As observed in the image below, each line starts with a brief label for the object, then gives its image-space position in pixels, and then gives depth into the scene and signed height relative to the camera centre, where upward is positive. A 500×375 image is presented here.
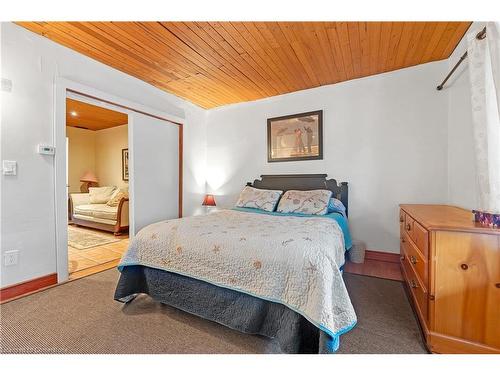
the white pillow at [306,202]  2.56 -0.21
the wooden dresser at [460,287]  1.18 -0.57
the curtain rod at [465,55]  1.47 +1.06
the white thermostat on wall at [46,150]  2.02 +0.34
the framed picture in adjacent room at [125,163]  5.34 +0.54
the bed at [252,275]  1.17 -0.57
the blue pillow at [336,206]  2.67 -0.27
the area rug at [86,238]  3.47 -0.93
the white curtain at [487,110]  1.33 +0.49
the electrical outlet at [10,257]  1.84 -0.61
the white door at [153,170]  2.96 +0.22
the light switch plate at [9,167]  1.82 +0.15
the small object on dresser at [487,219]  1.22 -0.20
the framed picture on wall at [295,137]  3.17 +0.72
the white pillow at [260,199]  2.91 -0.19
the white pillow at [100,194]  5.00 -0.20
